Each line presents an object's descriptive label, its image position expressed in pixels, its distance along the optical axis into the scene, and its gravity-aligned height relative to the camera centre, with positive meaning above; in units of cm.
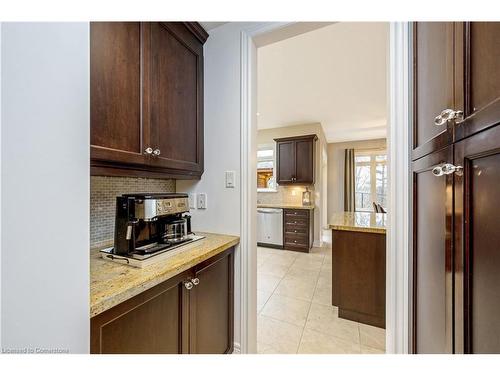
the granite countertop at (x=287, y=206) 415 -38
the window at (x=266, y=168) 509 +47
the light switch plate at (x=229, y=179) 148 +6
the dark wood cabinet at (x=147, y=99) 95 +48
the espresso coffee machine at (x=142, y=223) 99 -17
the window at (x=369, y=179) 625 +26
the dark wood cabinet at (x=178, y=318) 72 -56
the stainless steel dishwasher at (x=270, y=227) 434 -81
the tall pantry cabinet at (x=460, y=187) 48 +0
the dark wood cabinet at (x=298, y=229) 409 -81
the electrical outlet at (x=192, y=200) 162 -10
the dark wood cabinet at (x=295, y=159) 438 +59
